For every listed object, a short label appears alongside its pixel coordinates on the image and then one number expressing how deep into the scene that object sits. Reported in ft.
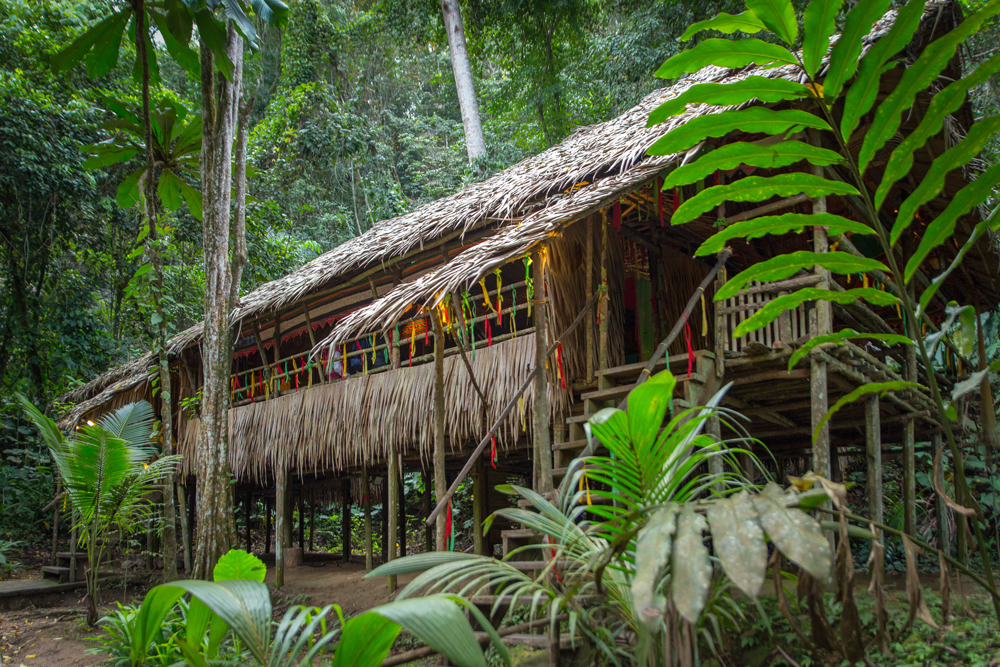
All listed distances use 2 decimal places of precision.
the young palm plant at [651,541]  3.75
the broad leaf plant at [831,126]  4.64
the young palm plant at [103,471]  18.76
